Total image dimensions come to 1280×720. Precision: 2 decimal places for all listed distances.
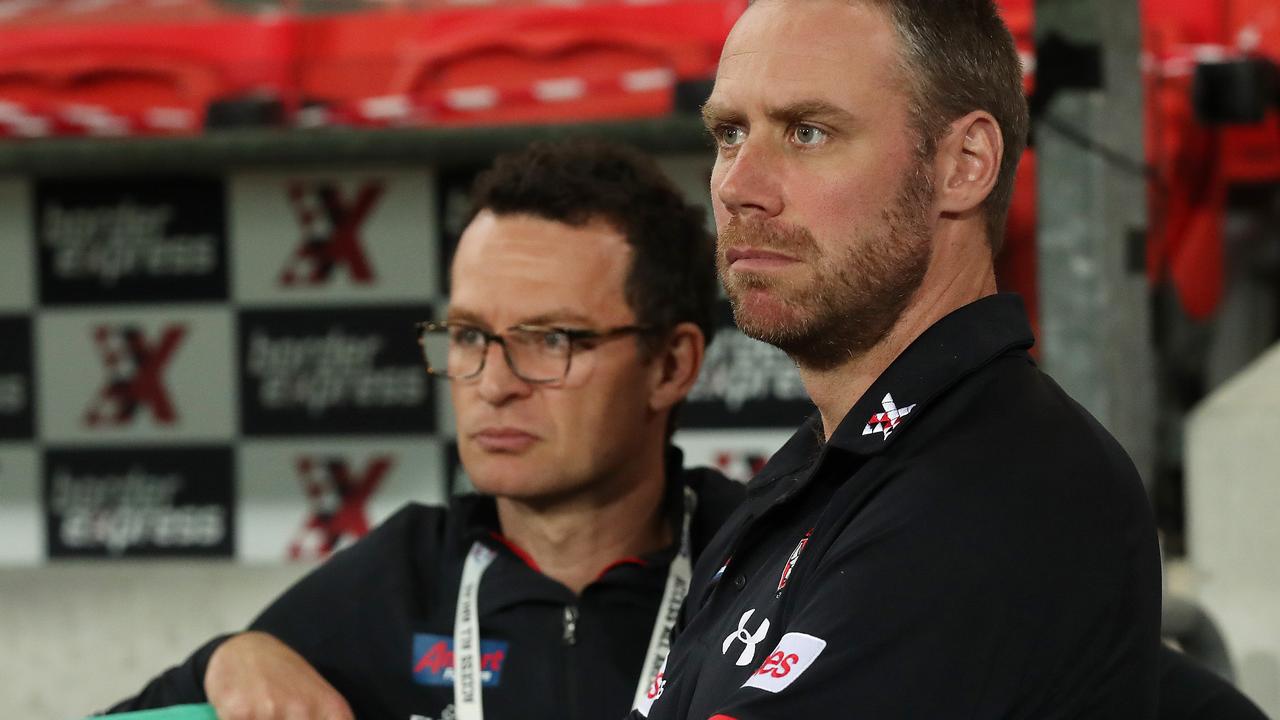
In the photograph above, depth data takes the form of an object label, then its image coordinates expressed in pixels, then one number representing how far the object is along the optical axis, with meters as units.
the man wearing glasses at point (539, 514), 9.52
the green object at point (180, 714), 9.44
